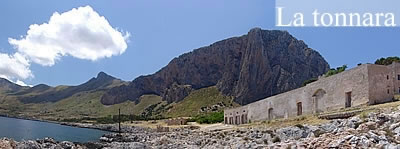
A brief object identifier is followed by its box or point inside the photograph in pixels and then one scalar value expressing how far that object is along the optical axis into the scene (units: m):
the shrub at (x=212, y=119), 76.69
